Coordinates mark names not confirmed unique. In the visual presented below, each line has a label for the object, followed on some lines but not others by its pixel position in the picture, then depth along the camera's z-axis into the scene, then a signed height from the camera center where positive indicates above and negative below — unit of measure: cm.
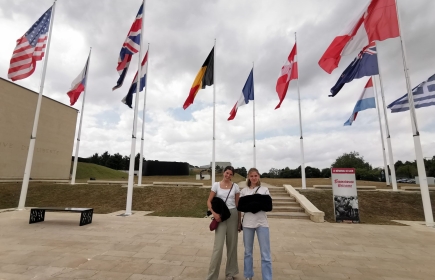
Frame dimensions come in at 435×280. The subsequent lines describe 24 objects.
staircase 1027 -138
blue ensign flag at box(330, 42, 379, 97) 1063 +531
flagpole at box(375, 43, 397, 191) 1424 +187
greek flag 1016 +388
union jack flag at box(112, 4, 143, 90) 1113 +630
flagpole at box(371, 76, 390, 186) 1603 +339
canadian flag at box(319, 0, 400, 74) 898 +580
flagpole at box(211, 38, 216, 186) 1431 +385
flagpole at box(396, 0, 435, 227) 902 +72
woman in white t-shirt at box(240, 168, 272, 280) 326 -77
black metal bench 780 -131
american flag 1065 +602
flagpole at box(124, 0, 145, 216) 1022 +134
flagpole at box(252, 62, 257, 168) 1709 +472
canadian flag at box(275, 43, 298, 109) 1348 +634
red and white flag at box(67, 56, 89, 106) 1412 +575
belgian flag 1331 +598
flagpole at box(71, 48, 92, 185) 1505 +337
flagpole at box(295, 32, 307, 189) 1452 +159
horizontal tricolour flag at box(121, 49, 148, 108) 1166 +418
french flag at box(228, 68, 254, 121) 1521 +546
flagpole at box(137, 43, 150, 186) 1571 +275
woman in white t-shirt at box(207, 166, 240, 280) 337 -75
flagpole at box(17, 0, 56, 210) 1102 +136
